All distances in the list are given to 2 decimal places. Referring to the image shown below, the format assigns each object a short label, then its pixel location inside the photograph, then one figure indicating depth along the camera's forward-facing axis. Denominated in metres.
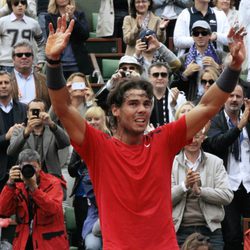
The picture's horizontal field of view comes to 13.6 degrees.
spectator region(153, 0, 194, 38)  16.44
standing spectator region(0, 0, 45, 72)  14.77
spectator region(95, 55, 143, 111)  12.13
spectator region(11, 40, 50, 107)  13.35
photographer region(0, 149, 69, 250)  10.60
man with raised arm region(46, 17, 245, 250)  6.97
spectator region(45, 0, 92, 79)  15.03
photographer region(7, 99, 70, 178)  11.52
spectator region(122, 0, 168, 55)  14.75
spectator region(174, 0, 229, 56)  14.87
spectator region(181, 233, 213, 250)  9.72
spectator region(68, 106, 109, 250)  11.69
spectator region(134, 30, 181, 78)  13.59
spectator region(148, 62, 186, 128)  12.70
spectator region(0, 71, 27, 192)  12.33
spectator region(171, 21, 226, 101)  13.70
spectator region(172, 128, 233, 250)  10.88
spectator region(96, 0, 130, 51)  16.42
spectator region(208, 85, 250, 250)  11.79
